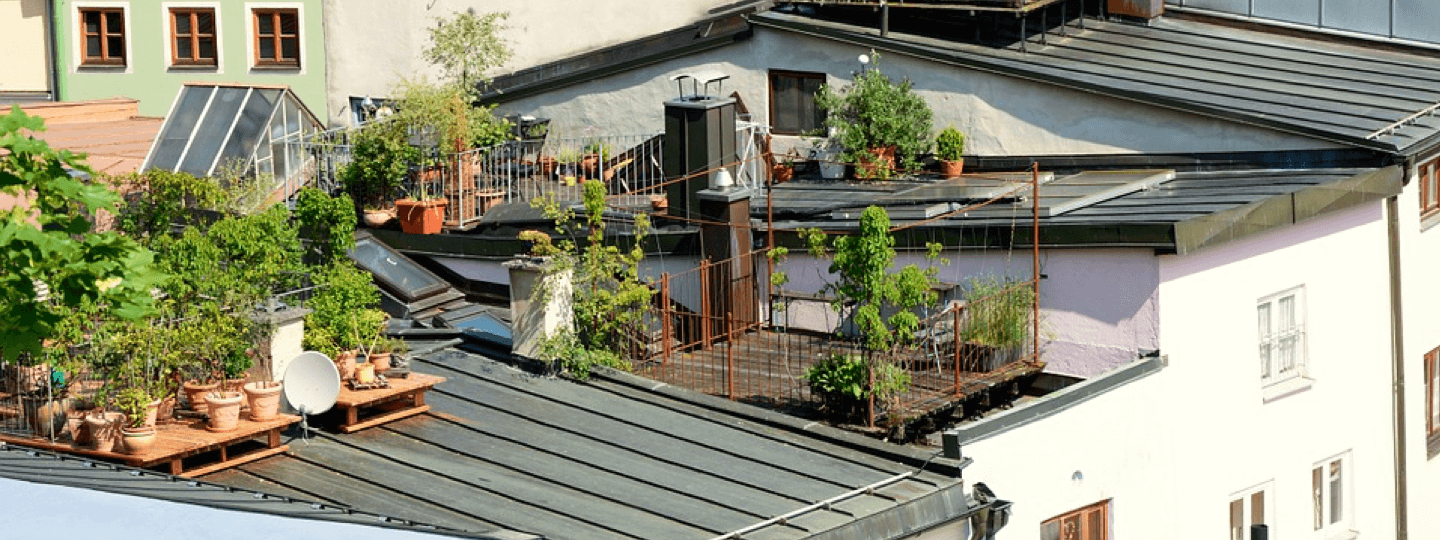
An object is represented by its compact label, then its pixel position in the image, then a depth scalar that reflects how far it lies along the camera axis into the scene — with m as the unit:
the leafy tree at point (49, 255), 20.17
